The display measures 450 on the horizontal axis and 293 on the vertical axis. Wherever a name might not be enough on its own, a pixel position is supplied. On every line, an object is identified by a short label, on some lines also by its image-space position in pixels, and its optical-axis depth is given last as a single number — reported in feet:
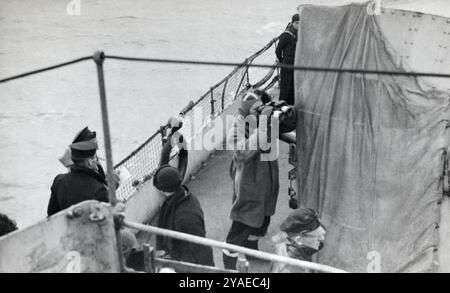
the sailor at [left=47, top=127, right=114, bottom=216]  20.53
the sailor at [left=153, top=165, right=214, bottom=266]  19.52
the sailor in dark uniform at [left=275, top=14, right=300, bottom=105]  30.27
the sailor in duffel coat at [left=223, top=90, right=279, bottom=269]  22.79
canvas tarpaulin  20.13
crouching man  16.58
